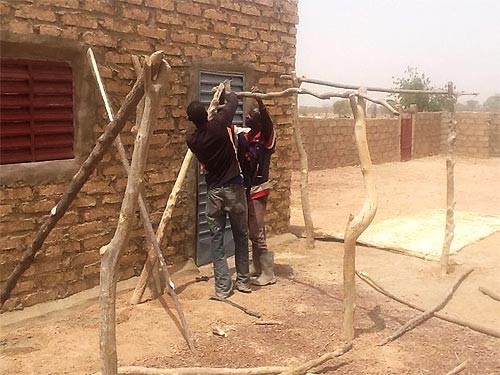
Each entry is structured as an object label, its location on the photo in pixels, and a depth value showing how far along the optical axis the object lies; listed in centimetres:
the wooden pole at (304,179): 717
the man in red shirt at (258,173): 546
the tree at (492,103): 7506
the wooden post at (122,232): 283
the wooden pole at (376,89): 471
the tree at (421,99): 2803
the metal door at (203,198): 609
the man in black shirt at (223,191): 486
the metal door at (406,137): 1878
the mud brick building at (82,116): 443
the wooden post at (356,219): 411
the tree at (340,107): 4700
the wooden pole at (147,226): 425
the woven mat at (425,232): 706
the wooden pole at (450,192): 596
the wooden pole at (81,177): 302
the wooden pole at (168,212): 497
